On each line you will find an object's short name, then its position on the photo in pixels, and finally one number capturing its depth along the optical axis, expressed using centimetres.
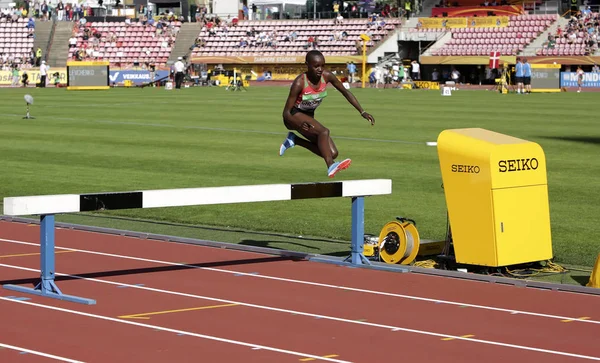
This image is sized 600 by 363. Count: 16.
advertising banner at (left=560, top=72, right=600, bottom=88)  6494
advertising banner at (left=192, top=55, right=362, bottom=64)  7694
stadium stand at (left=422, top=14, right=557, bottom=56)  7250
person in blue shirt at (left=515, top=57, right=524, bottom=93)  5841
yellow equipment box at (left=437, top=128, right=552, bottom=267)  1135
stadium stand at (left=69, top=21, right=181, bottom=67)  8356
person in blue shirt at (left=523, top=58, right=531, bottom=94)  5825
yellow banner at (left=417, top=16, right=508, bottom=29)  7544
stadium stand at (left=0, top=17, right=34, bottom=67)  8325
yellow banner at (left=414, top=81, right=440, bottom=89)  6919
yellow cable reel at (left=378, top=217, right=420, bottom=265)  1240
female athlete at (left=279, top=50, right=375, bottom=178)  1230
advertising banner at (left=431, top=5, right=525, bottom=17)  7725
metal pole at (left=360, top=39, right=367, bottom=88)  6904
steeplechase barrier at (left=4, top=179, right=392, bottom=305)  1021
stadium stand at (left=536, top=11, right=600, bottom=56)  6831
